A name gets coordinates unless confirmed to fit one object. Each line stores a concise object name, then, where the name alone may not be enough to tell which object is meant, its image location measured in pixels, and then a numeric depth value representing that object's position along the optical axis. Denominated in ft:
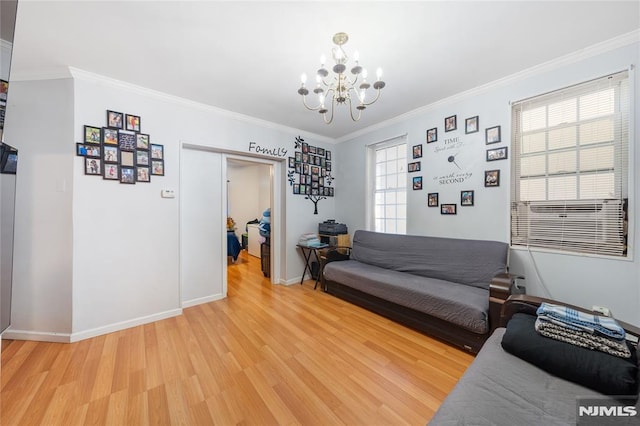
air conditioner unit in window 6.40
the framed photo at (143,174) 8.51
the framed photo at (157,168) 8.82
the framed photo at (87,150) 7.55
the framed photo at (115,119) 8.00
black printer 13.30
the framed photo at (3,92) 2.40
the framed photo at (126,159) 8.23
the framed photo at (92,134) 7.64
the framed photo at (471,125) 8.80
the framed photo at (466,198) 9.00
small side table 12.42
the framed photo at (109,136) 7.92
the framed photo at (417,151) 10.48
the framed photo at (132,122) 8.30
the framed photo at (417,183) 10.55
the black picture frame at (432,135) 9.92
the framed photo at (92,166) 7.65
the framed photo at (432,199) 10.01
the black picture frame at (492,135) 8.30
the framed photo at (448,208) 9.46
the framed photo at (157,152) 8.82
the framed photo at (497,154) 8.18
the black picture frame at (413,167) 10.62
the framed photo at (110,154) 7.95
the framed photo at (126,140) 8.20
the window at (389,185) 11.71
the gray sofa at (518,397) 3.11
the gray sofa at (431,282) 6.70
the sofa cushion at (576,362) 3.45
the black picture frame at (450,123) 9.33
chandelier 5.36
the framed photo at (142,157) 8.51
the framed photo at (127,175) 8.21
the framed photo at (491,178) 8.32
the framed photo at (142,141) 8.52
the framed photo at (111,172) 7.95
